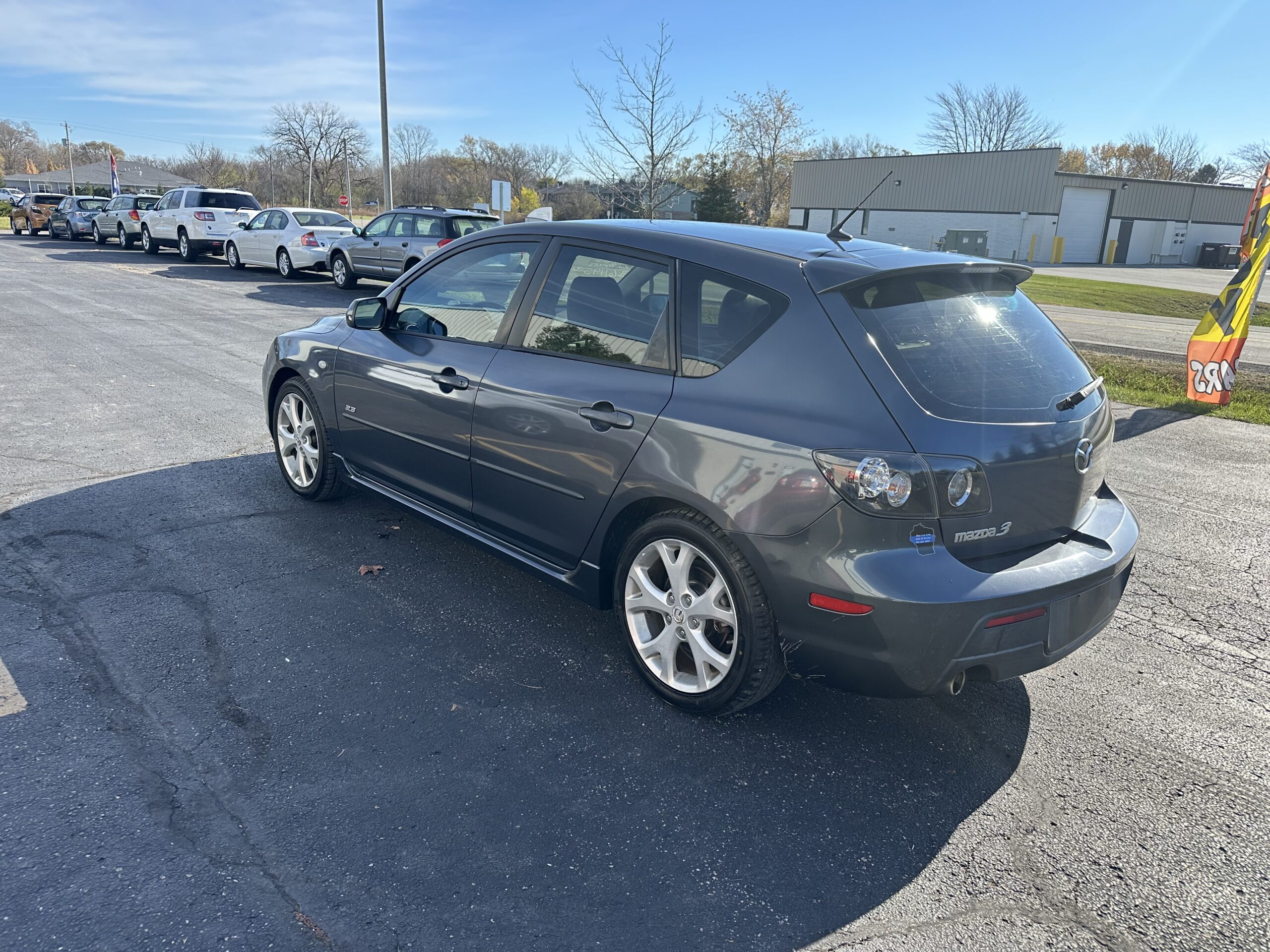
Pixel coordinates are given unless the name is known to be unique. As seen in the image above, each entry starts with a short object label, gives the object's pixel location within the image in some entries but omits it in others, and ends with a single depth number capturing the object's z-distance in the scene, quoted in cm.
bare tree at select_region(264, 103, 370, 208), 7225
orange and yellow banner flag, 890
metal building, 4525
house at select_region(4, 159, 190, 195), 8881
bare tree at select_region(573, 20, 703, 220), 1872
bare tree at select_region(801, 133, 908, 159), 7475
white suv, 2439
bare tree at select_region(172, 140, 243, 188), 8794
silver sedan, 2009
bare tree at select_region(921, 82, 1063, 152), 7275
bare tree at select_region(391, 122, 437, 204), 8338
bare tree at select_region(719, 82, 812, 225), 3791
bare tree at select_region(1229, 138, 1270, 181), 6073
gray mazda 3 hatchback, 276
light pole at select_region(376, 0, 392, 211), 2472
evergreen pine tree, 3388
